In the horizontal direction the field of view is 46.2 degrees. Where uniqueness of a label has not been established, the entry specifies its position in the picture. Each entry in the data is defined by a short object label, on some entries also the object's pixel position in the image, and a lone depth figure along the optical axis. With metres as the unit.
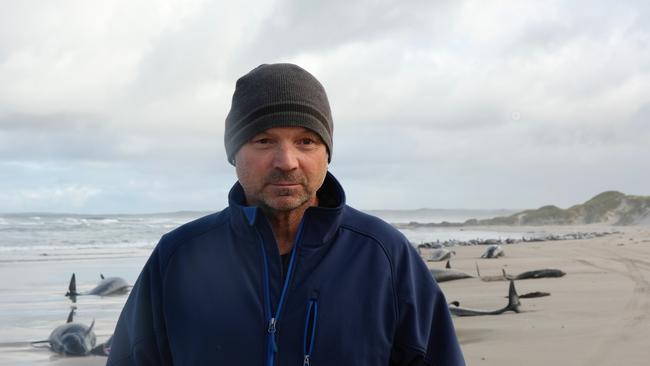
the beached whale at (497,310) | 8.27
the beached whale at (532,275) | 12.35
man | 2.11
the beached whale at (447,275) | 12.71
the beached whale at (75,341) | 7.19
